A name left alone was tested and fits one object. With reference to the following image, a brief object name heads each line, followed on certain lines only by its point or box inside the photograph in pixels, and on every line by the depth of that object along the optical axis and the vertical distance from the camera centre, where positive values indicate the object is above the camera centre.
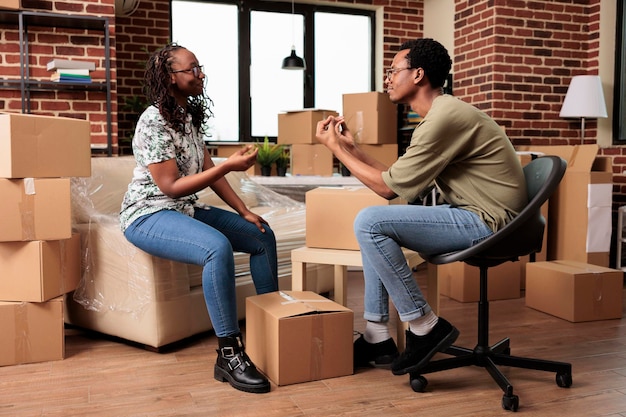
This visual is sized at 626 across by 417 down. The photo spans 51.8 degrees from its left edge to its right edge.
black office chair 1.95 -0.30
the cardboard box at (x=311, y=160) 4.61 +0.01
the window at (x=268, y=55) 5.38 +0.92
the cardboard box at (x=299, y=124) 4.54 +0.26
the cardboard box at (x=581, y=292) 3.04 -0.63
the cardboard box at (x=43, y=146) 2.25 +0.05
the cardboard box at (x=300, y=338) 2.14 -0.60
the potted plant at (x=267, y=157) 4.65 +0.03
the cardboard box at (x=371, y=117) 4.52 +0.31
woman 2.20 -0.19
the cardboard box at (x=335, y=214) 2.40 -0.20
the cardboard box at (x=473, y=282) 3.42 -0.65
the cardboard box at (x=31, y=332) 2.38 -0.64
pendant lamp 5.08 +0.78
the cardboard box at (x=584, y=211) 3.73 -0.29
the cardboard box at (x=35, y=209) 2.30 -0.18
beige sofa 2.52 -0.51
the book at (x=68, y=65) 3.77 +0.57
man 2.01 -0.08
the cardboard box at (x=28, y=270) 2.36 -0.40
